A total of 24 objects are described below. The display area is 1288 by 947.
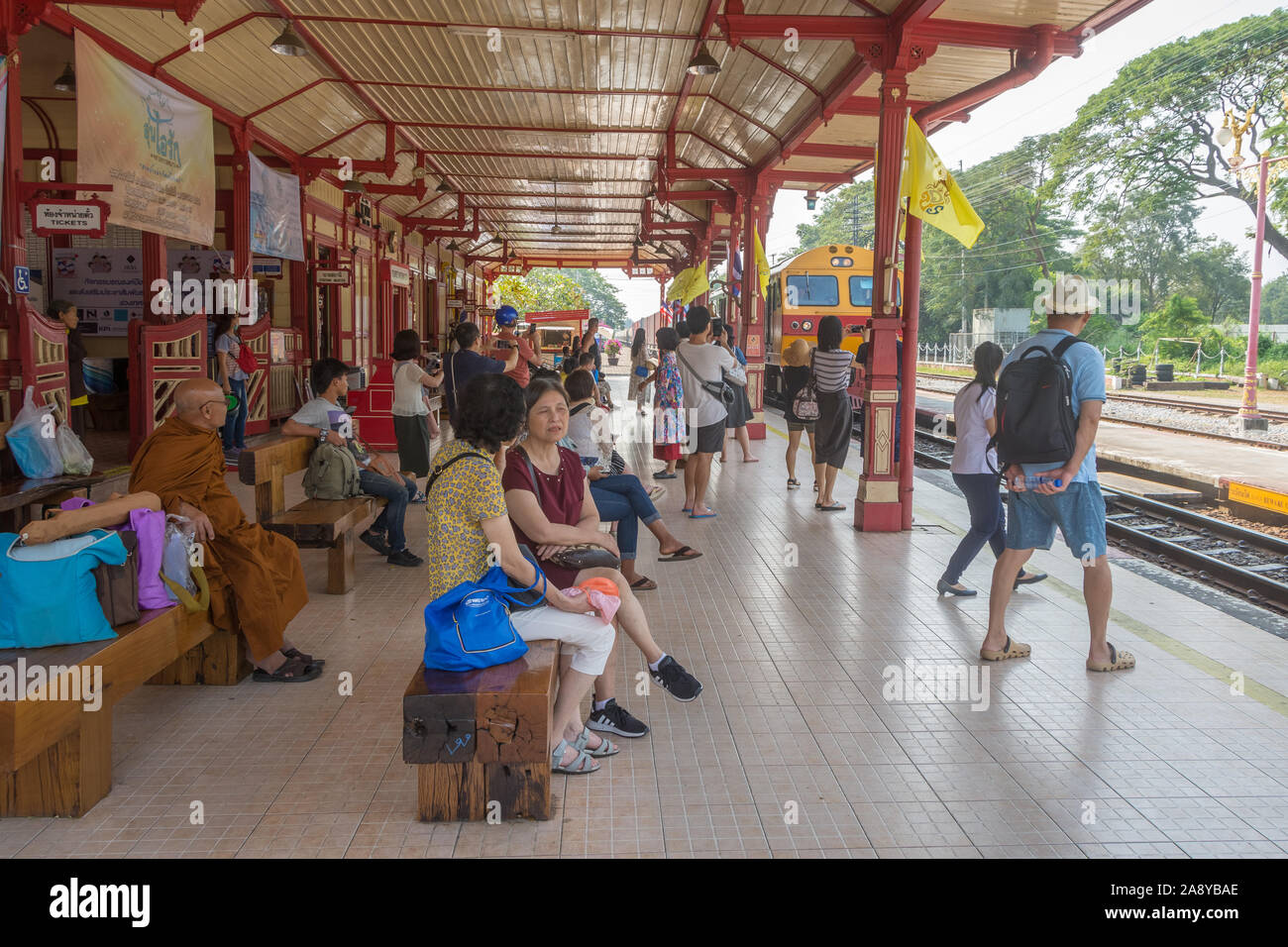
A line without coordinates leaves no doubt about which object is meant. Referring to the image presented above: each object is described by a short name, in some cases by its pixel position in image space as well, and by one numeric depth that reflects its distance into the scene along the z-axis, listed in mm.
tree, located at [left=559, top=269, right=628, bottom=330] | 116812
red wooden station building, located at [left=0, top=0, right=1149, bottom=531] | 7738
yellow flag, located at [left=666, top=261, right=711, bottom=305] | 16719
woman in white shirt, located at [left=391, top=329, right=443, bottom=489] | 8203
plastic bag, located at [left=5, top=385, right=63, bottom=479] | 5602
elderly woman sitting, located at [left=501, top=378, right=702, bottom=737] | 3732
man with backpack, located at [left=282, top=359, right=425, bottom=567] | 6059
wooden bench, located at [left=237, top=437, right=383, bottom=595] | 5387
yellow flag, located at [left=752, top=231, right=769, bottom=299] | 13406
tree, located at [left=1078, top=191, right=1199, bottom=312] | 35312
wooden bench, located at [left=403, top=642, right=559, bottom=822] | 3033
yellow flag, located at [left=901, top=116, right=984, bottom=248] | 7203
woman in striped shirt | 8594
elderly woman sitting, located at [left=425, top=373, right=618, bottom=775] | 3275
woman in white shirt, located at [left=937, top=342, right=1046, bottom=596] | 5715
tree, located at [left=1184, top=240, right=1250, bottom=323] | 38938
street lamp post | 16328
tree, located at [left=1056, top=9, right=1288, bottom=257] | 28047
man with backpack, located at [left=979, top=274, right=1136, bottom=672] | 4465
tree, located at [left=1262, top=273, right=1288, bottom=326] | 41875
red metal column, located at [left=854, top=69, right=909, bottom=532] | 7781
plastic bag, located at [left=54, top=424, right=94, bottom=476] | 5812
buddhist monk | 4070
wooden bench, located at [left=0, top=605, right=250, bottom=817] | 2838
